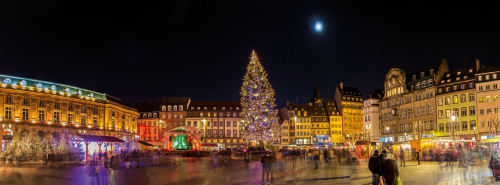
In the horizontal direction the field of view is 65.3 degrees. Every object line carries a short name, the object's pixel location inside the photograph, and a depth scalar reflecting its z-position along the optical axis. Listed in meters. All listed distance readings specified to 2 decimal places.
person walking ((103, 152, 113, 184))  15.71
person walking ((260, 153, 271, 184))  18.52
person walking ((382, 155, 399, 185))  11.83
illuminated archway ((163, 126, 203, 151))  54.13
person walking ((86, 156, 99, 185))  17.87
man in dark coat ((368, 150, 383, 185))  12.64
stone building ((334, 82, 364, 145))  112.94
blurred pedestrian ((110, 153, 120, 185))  15.58
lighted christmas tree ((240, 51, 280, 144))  50.97
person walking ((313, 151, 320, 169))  29.98
